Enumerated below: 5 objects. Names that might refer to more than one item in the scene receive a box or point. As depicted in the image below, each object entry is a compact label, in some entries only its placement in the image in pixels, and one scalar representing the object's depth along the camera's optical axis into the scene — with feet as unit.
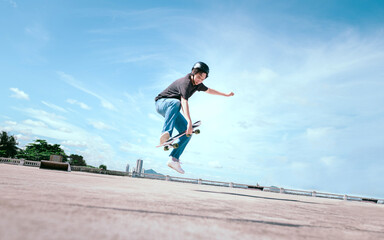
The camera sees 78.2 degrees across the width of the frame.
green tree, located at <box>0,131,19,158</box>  188.14
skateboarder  17.78
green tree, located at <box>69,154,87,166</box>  232.53
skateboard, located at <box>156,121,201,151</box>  18.65
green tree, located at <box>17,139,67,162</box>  202.80
